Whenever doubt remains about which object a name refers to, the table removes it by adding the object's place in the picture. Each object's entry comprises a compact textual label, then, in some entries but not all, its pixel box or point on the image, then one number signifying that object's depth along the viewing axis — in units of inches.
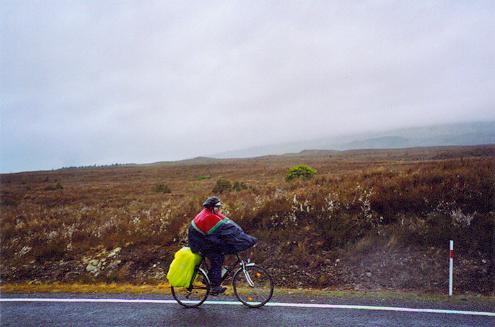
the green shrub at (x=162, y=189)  1231.1
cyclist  235.9
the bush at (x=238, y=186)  1012.2
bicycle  237.9
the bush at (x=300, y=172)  1063.0
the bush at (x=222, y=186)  1039.6
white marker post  256.7
